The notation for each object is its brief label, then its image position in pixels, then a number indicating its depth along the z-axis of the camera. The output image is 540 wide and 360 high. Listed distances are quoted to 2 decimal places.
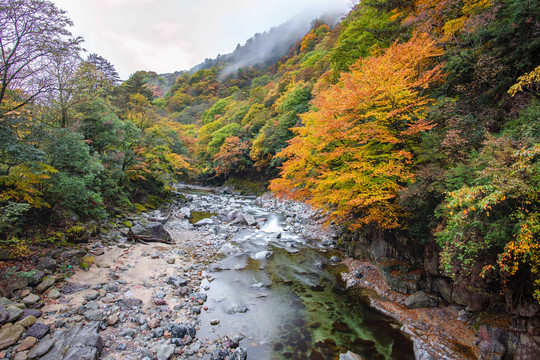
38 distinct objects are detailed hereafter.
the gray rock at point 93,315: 5.51
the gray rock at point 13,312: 4.77
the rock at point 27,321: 4.79
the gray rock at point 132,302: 6.35
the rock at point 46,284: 5.86
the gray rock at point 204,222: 15.92
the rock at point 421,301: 6.66
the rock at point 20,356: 4.19
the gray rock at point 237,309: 6.98
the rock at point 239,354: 5.14
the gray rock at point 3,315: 4.62
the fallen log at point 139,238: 10.85
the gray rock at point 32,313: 5.04
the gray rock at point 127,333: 5.35
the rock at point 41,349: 4.31
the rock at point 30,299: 5.35
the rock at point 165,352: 4.90
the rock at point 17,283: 5.50
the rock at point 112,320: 5.58
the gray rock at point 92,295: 6.20
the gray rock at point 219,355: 5.05
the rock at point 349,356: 5.03
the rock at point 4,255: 5.97
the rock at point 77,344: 4.36
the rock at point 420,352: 5.09
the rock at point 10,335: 4.32
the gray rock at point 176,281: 8.02
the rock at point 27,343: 4.37
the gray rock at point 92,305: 5.84
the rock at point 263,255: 11.17
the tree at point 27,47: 5.98
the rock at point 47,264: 6.41
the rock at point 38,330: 4.71
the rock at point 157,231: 11.75
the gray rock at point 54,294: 5.82
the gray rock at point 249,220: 16.52
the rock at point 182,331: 5.61
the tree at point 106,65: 27.36
